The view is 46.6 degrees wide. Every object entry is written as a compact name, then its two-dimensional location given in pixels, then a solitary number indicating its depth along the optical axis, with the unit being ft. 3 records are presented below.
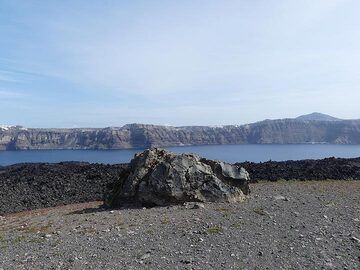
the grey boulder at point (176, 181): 61.77
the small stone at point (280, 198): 62.95
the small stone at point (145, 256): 36.63
